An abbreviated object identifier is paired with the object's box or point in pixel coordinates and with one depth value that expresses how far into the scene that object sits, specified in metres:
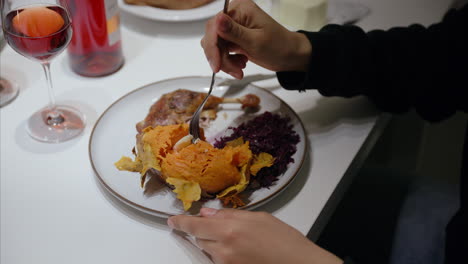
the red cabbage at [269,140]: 0.81
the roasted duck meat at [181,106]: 0.91
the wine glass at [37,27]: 0.83
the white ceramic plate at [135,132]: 0.78
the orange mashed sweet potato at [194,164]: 0.75
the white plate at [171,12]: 1.23
